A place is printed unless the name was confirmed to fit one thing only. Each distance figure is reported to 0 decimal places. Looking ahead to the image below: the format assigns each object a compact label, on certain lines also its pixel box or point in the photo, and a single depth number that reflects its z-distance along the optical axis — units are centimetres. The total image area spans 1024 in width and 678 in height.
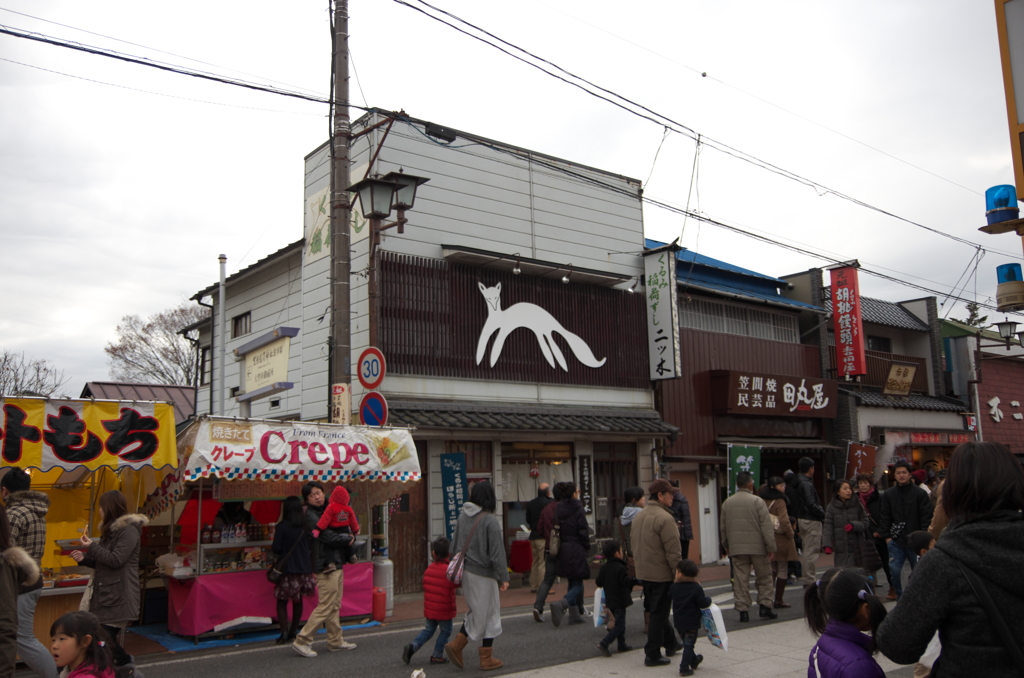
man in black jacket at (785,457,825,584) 1189
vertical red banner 2286
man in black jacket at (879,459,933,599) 1015
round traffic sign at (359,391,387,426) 1147
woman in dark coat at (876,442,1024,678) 283
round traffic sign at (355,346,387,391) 1116
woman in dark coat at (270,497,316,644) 986
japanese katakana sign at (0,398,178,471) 847
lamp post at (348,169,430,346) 1043
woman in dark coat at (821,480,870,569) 1079
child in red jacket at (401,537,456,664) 809
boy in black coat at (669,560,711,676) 769
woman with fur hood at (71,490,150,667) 737
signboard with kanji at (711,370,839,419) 2023
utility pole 1077
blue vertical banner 1479
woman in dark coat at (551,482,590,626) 1037
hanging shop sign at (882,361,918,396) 2538
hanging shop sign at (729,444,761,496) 1923
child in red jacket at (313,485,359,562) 954
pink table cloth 984
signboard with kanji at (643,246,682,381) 1839
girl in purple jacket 357
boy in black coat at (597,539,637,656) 870
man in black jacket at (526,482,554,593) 1359
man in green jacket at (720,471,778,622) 1015
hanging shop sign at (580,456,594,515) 1738
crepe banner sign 955
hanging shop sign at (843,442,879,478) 2180
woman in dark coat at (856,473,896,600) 1098
